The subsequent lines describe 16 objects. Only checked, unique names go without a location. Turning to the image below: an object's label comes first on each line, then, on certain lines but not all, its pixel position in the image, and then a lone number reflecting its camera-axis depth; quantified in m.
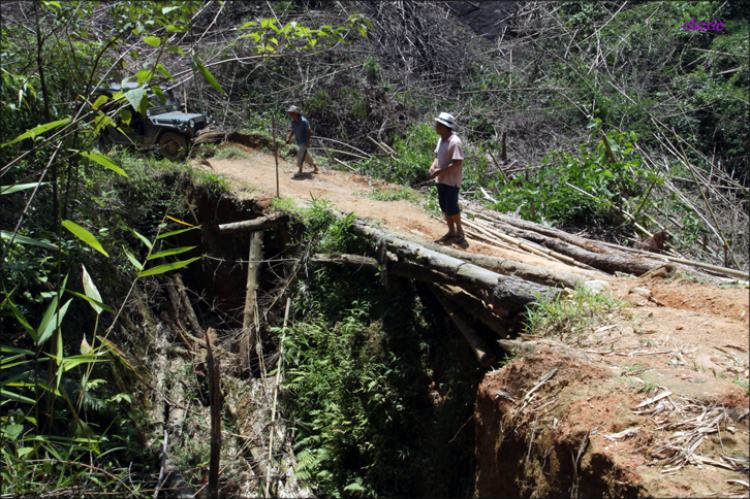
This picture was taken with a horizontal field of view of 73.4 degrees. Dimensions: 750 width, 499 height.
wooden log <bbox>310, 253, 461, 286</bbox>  5.39
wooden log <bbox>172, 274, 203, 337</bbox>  8.41
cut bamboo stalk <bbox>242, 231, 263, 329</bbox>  7.86
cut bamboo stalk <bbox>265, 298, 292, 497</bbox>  6.02
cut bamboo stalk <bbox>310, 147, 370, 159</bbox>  12.88
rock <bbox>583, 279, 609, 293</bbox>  4.30
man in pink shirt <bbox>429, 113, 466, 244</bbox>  6.16
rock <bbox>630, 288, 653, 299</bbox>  4.23
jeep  10.77
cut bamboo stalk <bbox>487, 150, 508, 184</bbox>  9.90
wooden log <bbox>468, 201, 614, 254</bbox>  6.22
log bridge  4.46
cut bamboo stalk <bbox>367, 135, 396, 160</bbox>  12.25
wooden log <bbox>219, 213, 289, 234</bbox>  7.63
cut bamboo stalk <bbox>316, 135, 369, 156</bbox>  13.14
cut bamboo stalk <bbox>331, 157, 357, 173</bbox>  12.19
